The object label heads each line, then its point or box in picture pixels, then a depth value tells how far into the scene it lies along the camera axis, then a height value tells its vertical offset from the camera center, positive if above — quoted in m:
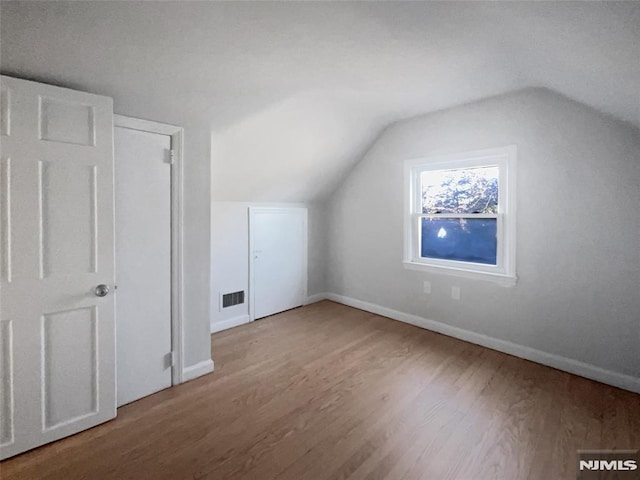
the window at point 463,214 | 2.88 +0.25
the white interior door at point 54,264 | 1.54 -0.14
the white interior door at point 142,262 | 2.00 -0.16
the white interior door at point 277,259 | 3.75 -0.27
